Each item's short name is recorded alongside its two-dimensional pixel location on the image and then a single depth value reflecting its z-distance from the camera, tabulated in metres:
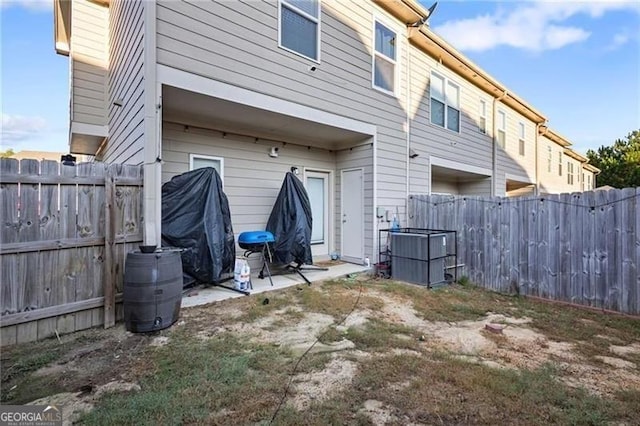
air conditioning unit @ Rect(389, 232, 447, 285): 5.88
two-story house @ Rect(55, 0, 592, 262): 4.24
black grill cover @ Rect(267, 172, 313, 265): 5.82
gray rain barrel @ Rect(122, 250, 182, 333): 3.29
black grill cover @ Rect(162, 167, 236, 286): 4.50
